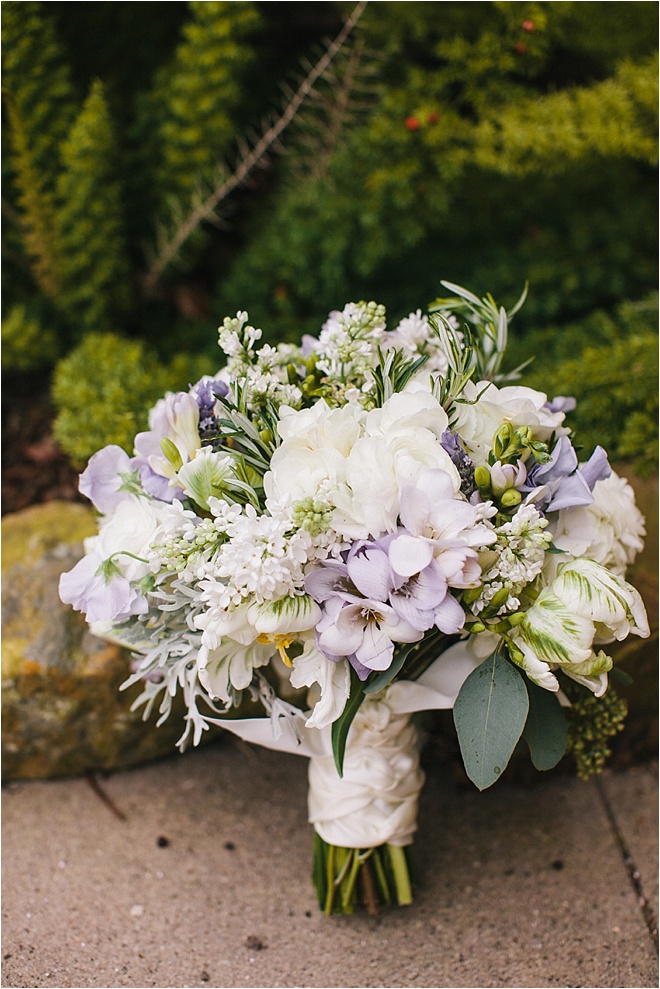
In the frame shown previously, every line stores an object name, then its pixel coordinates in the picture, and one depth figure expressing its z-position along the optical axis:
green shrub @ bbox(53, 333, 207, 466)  1.82
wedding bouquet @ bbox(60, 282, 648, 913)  0.94
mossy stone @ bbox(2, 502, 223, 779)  1.56
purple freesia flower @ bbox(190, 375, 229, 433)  1.16
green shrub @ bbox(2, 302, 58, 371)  2.10
